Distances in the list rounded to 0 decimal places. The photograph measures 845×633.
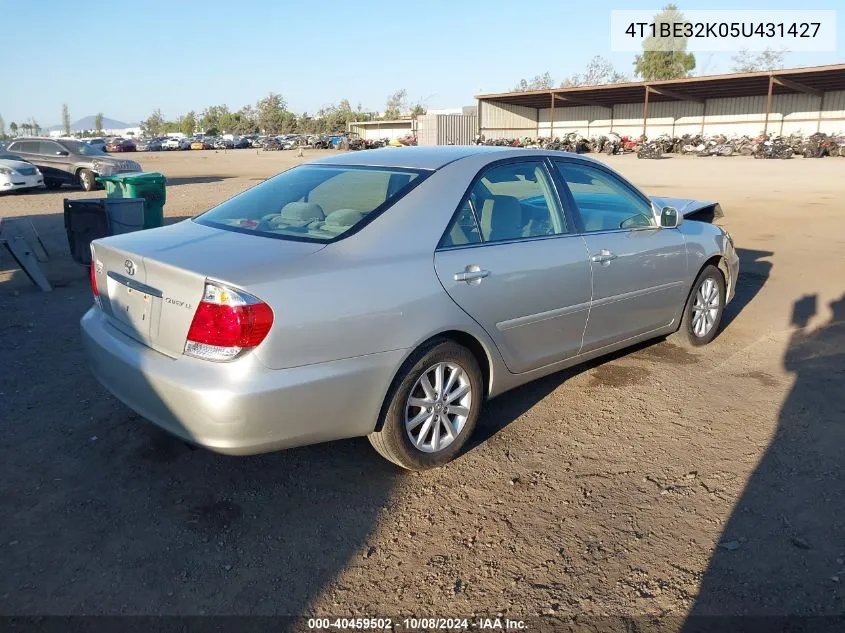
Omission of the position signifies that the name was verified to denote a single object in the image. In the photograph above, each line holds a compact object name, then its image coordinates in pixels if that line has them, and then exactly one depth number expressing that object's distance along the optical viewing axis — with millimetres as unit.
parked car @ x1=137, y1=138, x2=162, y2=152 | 74938
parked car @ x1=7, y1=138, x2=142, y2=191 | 19734
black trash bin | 8164
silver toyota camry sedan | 2887
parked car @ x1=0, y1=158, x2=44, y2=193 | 17922
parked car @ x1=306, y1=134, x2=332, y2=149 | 64944
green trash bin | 10297
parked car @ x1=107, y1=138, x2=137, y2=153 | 66494
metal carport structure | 38594
